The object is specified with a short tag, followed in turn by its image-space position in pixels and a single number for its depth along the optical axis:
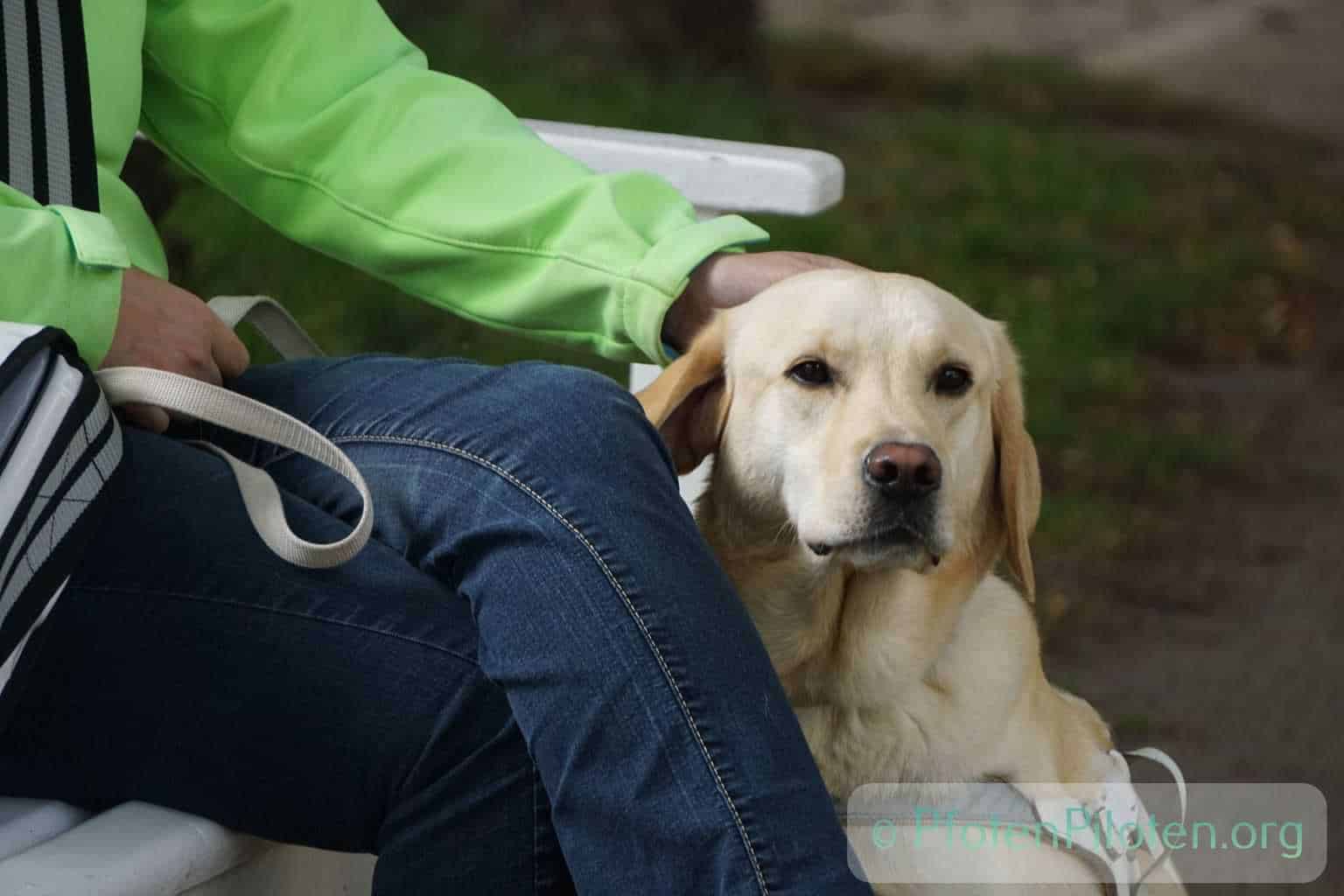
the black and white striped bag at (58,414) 2.88
